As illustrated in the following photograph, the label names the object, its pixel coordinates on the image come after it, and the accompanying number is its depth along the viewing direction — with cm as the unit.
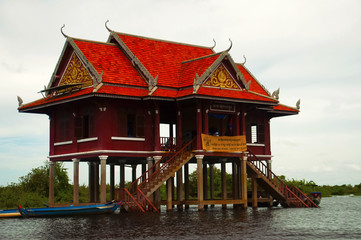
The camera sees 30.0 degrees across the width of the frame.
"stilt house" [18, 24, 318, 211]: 4034
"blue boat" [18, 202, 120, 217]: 3844
